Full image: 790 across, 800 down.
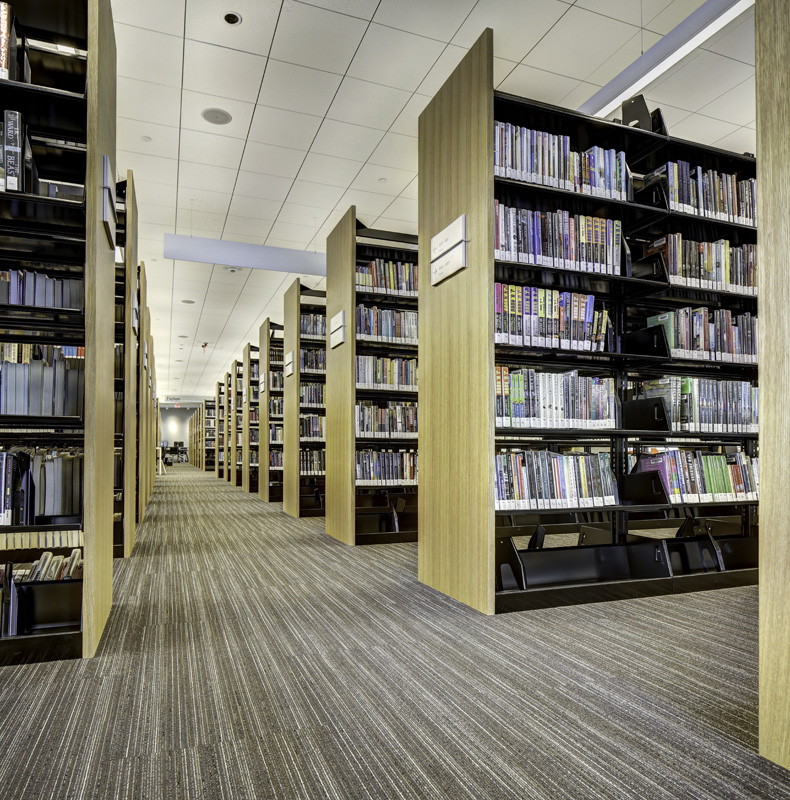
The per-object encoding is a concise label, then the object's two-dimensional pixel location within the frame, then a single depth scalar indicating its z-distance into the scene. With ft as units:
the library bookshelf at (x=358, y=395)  15.42
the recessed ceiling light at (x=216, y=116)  15.69
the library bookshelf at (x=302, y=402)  20.77
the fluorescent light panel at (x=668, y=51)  10.38
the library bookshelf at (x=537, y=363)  9.09
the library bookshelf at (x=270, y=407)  25.93
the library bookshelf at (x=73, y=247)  7.16
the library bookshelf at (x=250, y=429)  31.14
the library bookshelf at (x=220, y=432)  46.09
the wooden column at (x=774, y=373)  4.63
